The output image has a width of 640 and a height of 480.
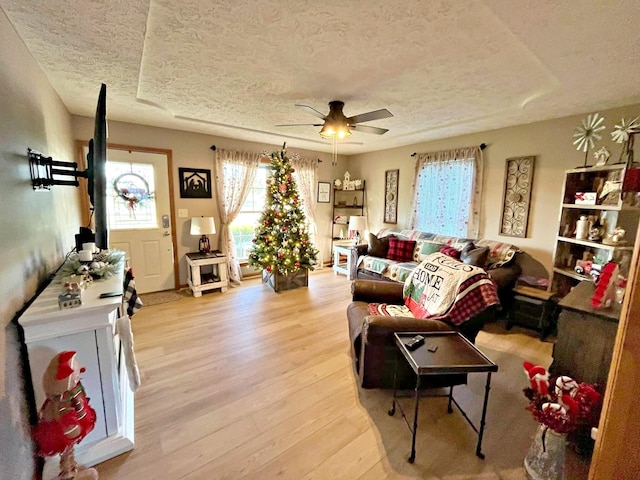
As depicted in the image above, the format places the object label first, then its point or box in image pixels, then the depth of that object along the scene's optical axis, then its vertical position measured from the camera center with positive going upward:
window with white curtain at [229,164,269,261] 4.85 -0.20
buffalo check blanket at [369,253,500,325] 1.92 -0.64
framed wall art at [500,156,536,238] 3.45 +0.20
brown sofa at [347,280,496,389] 1.88 -1.03
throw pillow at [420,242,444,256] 4.01 -0.58
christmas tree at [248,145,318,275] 4.25 -0.34
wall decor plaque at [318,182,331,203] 5.67 +0.32
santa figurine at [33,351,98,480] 1.14 -0.93
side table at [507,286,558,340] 2.89 -1.09
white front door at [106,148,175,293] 3.75 -0.16
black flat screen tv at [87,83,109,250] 1.56 +0.16
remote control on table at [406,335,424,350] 1.68 -0.85
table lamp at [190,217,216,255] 4.07 -0.33
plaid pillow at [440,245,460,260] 3.68 -0.58
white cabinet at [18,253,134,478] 1.31 -0.76
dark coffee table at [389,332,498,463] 1.46 -0.86
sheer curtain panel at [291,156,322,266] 5.22 +0.46
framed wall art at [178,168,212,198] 4.15 +0.34
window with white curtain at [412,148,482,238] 3.98 +0.27
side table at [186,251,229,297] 3.99 -1.06
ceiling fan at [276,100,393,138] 2.64 +0.83
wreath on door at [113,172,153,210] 3.76 +0.20
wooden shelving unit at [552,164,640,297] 2.43 -0.07
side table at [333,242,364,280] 4.95 -1.01
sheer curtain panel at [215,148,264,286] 4.39 +0.31
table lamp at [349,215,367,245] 5.41 -0.32
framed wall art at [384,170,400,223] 5.11 +0.24
